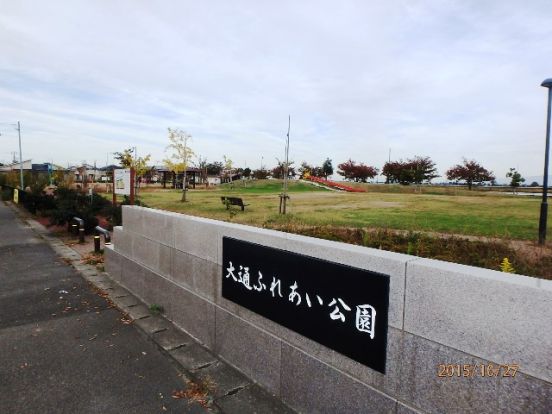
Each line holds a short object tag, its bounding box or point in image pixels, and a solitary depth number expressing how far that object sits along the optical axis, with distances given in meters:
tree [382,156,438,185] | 48.15
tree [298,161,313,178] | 72.23
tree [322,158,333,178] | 78.50
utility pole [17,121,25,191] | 38.00
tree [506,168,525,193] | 50.03
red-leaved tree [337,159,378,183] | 62.75
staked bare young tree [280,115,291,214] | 15.24
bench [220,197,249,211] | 17.67
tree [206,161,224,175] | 83.06
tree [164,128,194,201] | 30.97
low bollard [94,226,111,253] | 9.89
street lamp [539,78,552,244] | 9.07
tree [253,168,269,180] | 78.25
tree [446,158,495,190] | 48.88
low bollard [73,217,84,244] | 12.71
